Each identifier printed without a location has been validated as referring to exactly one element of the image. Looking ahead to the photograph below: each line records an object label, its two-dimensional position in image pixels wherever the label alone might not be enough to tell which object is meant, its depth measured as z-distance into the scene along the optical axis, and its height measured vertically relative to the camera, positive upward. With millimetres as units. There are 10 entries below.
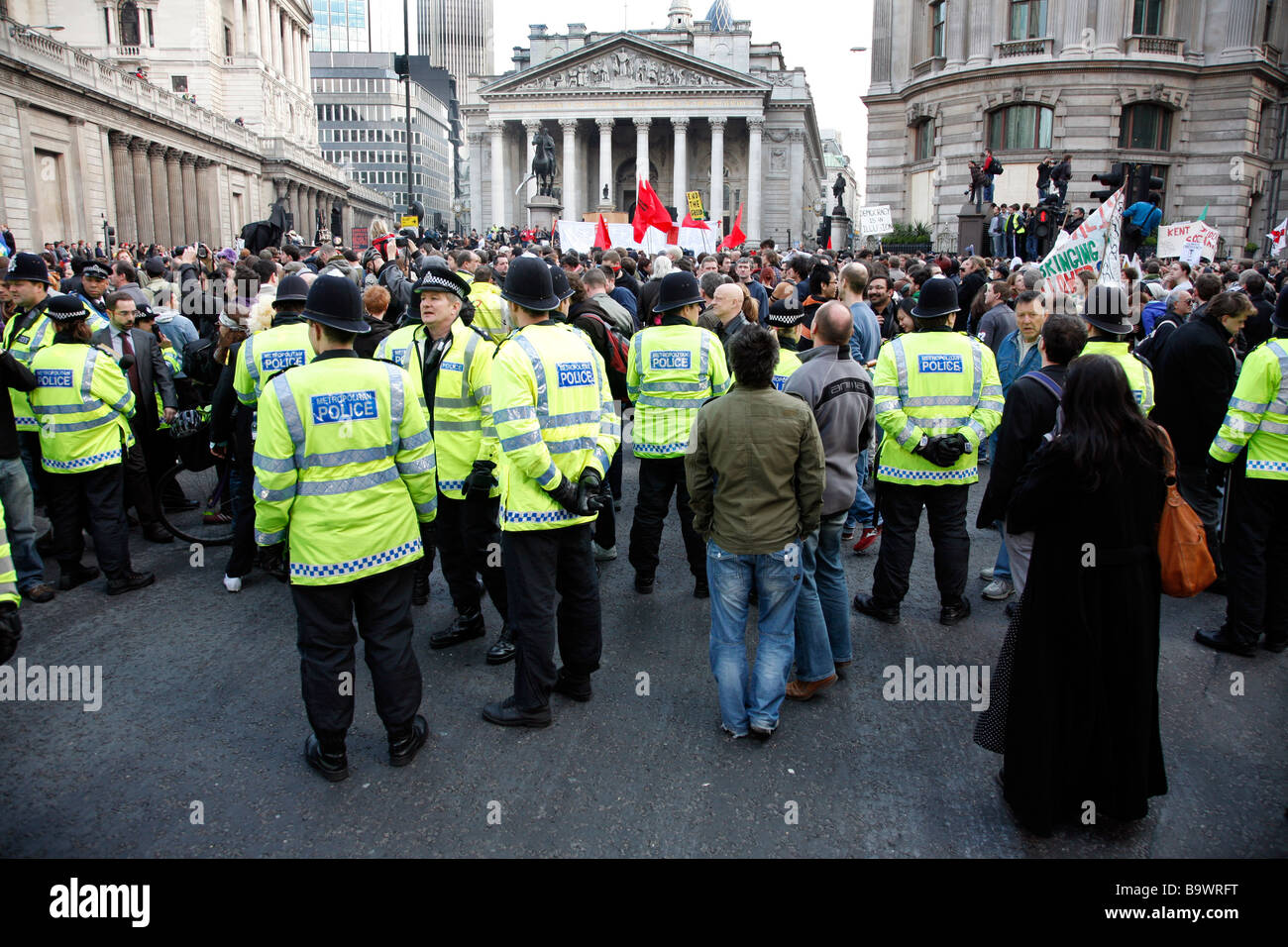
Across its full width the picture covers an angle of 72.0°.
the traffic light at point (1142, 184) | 14396 +2078
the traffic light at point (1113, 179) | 10896 +1690
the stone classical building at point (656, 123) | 67812 +14724
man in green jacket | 4199 -952
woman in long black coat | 3457 -1197
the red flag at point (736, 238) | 20830 +1738
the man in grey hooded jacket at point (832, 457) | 4812 -819
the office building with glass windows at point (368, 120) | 114688 +24573
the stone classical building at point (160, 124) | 32188 +9101
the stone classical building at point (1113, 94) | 35125 +8699
